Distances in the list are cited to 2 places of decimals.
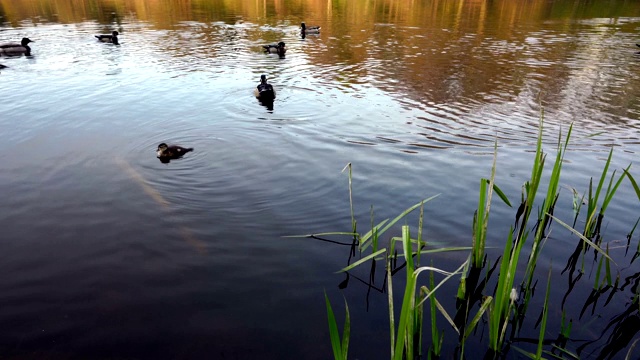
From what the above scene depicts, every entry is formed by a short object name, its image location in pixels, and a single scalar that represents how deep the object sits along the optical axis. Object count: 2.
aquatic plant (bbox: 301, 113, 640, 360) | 4.13
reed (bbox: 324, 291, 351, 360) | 3.54
